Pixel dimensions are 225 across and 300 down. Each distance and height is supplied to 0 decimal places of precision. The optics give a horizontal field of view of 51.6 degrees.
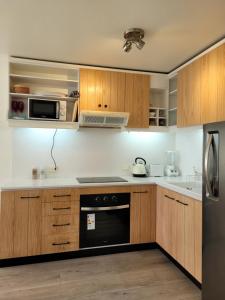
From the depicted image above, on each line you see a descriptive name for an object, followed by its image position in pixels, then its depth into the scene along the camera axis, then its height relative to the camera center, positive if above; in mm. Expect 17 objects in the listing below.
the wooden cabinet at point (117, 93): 3004 +756
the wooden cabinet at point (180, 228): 2139 -813
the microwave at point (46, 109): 2803 +486
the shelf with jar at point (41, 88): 2834 +803
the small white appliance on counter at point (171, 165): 3371 -223
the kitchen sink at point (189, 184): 2740 -407
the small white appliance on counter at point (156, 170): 3369 -289
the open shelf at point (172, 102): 3275 +704
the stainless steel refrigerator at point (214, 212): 1696 -472
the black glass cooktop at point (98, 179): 2866 -385
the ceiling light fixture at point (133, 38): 2076 +1034
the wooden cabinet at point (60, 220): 2598 -811
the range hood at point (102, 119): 2836 +389
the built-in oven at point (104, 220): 2718 -838
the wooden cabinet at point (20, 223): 2479 -811
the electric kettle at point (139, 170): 3244 -280
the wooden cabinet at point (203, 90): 2221 +653
